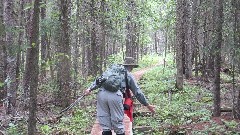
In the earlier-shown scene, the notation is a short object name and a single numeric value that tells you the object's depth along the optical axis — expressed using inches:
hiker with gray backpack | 262.7
